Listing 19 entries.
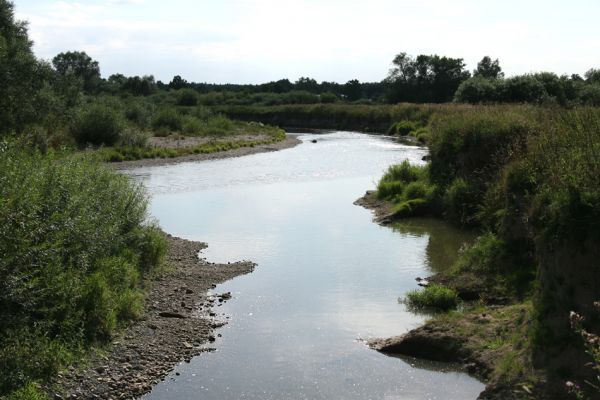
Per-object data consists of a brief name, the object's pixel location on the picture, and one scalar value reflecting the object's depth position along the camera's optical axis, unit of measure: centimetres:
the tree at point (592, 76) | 7345
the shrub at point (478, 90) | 6638
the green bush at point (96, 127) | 5319
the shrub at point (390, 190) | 3194
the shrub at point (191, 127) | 7287
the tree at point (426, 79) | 12381
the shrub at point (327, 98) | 13790
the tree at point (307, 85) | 18490
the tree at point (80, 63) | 14245
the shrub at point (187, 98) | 12576
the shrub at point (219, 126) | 7475
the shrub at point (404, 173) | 3281
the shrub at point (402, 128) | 7664
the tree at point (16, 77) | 3428
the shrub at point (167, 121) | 7338
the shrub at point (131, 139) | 5491
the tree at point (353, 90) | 16675
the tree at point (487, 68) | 12606
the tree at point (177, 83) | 17488
